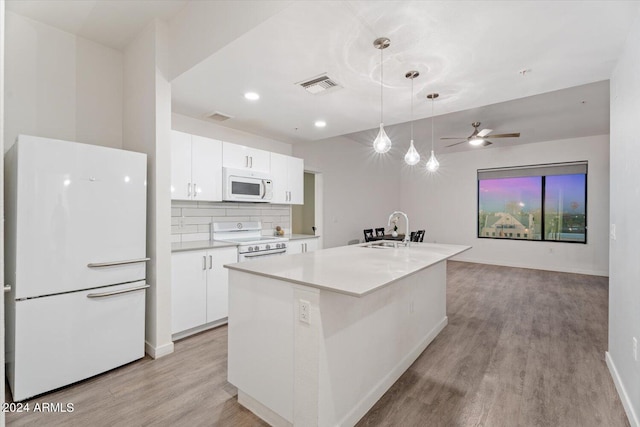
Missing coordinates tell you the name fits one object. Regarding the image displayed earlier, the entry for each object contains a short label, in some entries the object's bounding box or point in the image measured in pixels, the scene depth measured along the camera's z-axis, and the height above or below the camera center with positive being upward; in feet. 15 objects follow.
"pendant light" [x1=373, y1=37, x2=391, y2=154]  8.14 +1.88
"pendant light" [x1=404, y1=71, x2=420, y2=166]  9.59 +1.76
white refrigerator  6.66 -1.20
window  21.26 +0.70
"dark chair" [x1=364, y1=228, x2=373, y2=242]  20.80 -1.72
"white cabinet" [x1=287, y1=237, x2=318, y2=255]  13.94 -1.63
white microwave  12.37 +1.12
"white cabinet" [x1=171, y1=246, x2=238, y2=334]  9.68 -2.55
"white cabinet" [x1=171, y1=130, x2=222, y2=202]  10.84 +1.67
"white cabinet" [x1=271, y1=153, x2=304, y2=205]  14.67 +1.67
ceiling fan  15.74 +3.98
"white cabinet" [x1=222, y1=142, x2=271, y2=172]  12.50 +2.36
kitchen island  5.35 -2.51
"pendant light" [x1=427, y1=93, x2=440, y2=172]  10.69 +1.69
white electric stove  11.60 -1.21
